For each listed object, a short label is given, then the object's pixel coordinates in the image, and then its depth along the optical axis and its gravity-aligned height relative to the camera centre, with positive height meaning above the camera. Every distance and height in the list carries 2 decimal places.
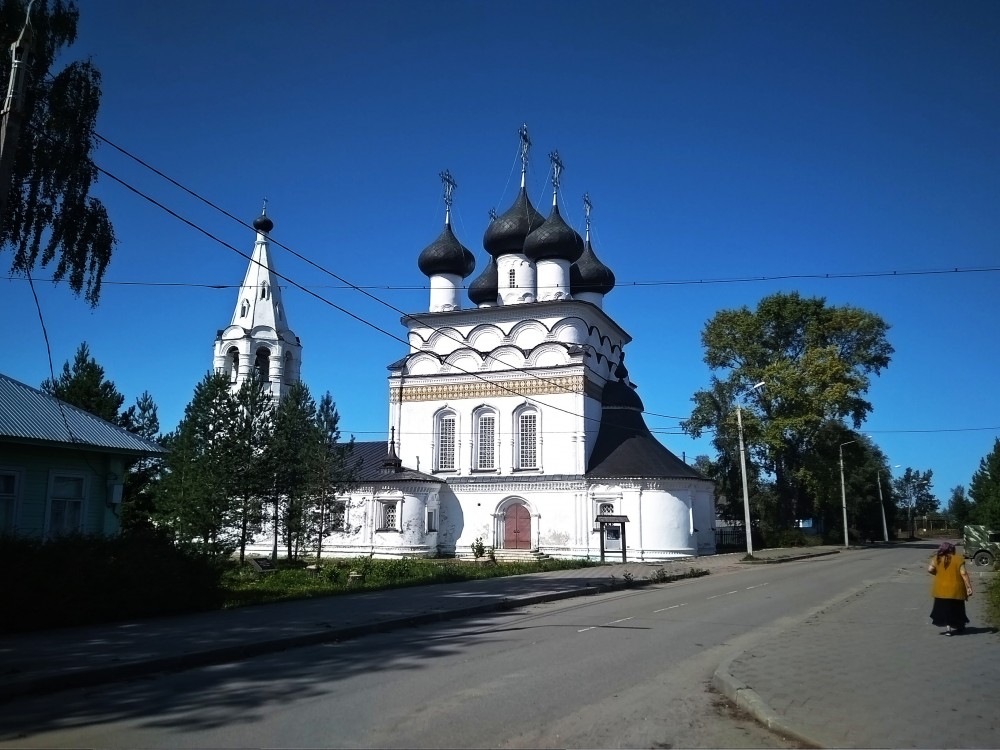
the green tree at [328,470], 28.48 +1.59
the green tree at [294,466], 28.30 +1.70
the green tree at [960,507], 76.23 +0.28
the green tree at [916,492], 116.19 +2.73
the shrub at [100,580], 10.82 -1.02
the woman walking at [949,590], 10.66 -1.09
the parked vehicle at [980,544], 26.16 -1.16
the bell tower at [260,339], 39.50 +8.88
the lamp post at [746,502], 31.84 +0.36
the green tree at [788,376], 41.03 +7.30
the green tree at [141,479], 28.95 +1.33
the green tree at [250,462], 27.56 +1.82
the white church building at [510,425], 34.94 +4.20
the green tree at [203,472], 26.56 +1.43
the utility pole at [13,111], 8.77 +4.59
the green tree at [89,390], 30.72 +4.94
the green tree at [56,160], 13.23 +6.07
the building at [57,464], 15.34 +1.05
